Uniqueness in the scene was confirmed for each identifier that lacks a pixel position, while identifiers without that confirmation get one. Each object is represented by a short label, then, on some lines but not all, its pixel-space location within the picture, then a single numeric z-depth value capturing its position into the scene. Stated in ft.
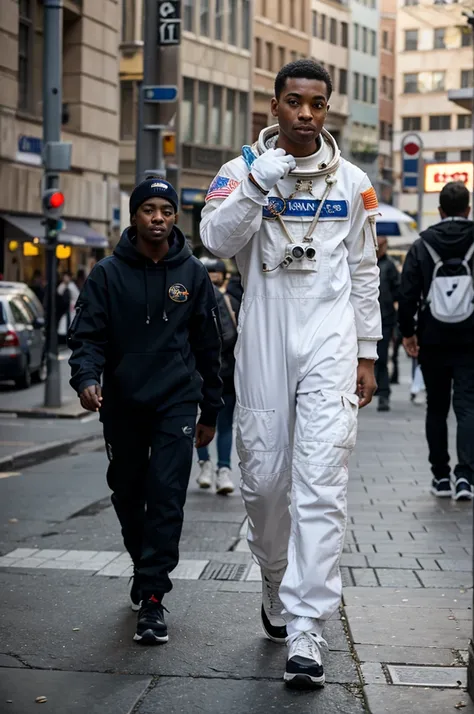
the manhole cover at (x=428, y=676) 16.48
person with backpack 31.22
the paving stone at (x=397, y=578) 22.53
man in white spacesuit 16.85
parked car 74.54
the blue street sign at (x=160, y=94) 59.31
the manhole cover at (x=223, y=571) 23.27
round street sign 92.94
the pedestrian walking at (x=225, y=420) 34.73
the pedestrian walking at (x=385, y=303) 57.06
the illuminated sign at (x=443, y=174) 93.50
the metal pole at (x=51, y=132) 63.82
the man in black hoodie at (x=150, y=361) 19.10
